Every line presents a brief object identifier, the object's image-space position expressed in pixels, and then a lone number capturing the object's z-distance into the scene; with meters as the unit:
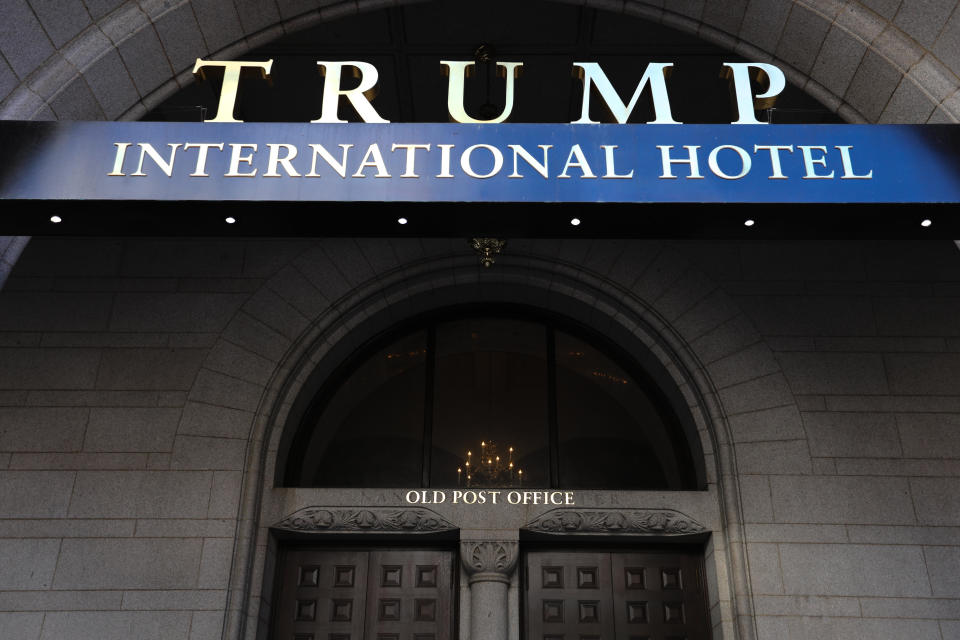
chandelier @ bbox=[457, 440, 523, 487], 9.41
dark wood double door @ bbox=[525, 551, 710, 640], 8.79
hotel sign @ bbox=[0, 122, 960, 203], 6.00
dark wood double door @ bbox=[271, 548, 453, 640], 8.79
